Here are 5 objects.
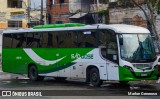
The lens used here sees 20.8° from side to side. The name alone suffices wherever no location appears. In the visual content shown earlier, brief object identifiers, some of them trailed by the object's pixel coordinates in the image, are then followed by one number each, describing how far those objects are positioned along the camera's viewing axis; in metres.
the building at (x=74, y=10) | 46.59
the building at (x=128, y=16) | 37.50
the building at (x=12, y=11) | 58.85
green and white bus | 19.00
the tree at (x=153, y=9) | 22.97
